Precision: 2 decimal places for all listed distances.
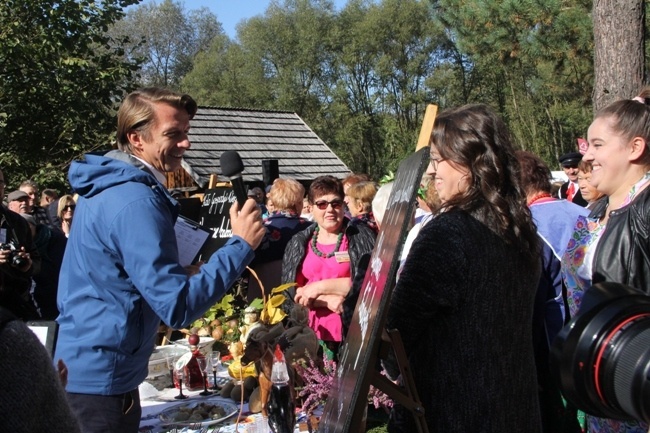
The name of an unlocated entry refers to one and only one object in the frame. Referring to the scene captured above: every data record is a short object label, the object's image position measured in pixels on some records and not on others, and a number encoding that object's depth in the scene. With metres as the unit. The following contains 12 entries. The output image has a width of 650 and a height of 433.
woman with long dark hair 1.69
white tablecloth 2.85
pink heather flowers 2.73
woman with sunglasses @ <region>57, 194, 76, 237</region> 6.43
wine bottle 2.62
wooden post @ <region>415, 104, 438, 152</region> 1.47
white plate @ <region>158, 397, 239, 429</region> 2.92
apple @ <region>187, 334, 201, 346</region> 3.51
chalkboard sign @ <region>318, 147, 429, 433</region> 1.29
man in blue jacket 1.93
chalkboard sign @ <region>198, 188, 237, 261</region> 4.75
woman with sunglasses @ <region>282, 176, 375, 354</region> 4.05
